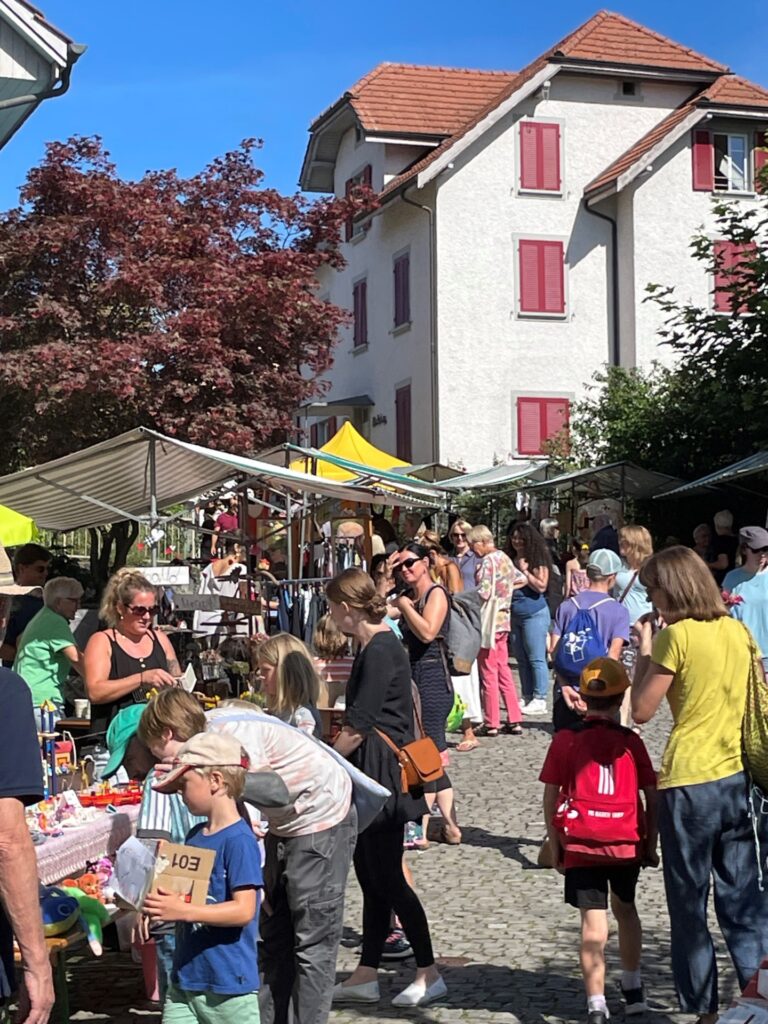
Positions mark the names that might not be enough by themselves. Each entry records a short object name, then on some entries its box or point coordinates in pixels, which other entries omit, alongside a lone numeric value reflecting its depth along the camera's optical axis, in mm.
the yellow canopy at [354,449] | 23203
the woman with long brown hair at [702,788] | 5387
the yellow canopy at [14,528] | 15008
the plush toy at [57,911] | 5551
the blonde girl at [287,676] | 6133
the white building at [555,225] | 33062
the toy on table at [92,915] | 5692
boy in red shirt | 5672
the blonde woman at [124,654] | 7852
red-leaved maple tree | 21484
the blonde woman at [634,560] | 11367
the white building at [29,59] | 10461
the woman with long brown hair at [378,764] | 6215
